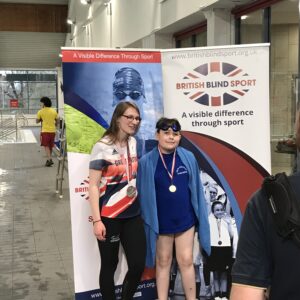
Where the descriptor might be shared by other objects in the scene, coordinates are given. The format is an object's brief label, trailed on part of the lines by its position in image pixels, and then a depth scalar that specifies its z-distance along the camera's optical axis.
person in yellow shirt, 10.05
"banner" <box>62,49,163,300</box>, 3.09
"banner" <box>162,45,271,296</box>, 3.30
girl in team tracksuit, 2.94
